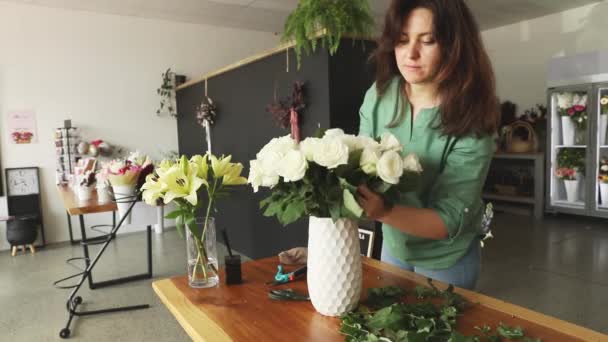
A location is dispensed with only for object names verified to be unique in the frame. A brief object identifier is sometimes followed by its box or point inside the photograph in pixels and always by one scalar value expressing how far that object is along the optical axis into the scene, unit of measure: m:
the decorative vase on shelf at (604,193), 5.20
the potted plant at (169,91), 5.61
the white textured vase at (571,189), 5.50
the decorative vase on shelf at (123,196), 2.76
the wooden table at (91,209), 2.73
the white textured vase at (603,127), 5.19
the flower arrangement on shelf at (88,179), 3.14
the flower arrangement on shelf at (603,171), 5.19
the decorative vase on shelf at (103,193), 2.98
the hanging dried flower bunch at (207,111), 4.48
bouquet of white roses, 0.85
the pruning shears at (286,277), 1.18
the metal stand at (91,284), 2.78
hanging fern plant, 2.36
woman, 1.11
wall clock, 4.92
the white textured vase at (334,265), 0.94
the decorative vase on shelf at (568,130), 5.51
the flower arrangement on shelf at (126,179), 2.77
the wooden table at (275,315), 0.87
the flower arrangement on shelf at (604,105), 5.12
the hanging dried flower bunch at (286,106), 3.02
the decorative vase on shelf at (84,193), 3.12
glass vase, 1.18
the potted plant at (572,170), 5.49
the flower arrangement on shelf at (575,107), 5.34
